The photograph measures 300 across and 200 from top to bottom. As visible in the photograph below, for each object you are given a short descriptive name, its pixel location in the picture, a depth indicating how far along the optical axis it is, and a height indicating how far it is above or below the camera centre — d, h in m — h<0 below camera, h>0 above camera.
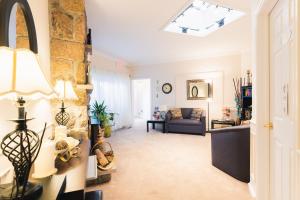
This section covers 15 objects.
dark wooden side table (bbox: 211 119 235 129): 5.02 -0.59
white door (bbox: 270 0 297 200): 1.20 +0.02
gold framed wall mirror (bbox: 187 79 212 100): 5.80 +0.42
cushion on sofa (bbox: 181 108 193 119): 5.93 -0.35
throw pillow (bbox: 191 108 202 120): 5.62 -0.39
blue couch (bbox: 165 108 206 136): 5.21 -0.70
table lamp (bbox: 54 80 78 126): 1.81 +0.07
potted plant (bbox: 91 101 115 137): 4.16 -0.34
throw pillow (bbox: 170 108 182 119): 5.85 -0.38
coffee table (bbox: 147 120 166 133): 5.68 -0.67
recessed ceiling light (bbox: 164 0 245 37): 2.89 +1.52
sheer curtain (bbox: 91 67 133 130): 5.05 +0.30
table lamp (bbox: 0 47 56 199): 0.65 +0.04
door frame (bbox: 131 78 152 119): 7.14 +0.43
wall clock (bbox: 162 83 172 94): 6.49 +0.51
